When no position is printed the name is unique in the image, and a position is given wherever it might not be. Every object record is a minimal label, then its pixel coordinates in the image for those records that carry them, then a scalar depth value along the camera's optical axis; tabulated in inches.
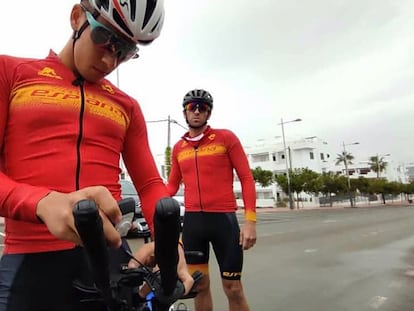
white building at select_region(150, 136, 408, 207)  2623.0
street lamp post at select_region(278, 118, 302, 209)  1623.8
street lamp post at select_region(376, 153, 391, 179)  3353.8
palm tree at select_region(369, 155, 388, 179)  3356.3
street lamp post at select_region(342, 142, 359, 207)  1990.7
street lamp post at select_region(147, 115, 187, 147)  1374.3
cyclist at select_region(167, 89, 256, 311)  139.3
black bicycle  31.4
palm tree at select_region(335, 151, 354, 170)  3344.0
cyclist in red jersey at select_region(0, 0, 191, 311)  50.0
